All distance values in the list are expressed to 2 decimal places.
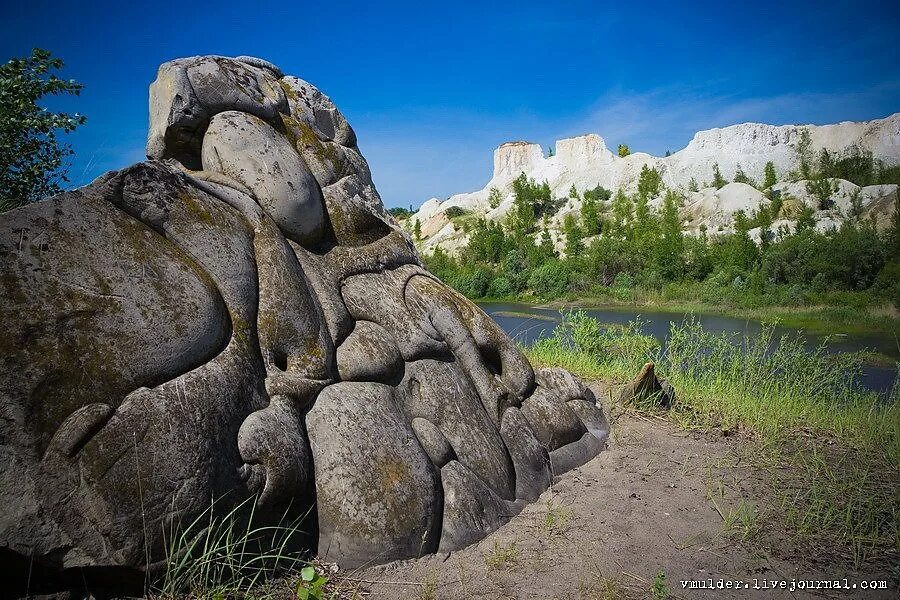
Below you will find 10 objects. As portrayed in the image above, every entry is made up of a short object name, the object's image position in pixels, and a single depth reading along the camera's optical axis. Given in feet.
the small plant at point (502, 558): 10.55
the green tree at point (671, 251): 117.08
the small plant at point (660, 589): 9.44
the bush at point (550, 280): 119.14
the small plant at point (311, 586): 7.98
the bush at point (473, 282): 133.14
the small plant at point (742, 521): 11.65
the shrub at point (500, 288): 131.61
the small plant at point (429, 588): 9.44
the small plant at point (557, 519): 12.01
